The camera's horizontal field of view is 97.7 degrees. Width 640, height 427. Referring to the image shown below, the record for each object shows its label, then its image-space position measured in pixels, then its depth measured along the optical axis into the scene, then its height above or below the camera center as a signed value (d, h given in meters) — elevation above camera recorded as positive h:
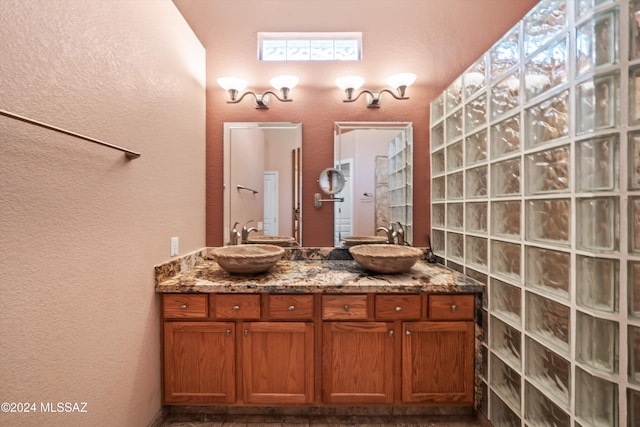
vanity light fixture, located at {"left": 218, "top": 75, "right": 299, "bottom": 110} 2.21 +0.99
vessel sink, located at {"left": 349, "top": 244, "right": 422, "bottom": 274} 1.73 -0.32
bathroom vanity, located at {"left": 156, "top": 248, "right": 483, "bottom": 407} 1.64 -0.80
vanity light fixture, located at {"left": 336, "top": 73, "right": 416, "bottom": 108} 2.20 +1.00
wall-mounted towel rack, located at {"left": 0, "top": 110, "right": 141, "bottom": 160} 0.76 +0.26
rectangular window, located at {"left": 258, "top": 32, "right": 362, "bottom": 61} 2.31 +1.35
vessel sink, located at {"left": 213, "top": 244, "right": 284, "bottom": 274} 1.70 -0.31
